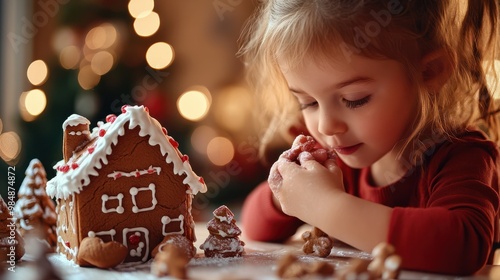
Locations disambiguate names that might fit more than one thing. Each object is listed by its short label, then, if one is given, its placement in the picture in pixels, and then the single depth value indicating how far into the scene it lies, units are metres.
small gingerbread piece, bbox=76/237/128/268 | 0.89
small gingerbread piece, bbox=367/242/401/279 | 0.78
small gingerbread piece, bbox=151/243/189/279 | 0.80
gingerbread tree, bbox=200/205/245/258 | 1.01
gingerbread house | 0.93
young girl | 0.94
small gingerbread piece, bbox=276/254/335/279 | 0.79
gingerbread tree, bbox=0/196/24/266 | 0.94
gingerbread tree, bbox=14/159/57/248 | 1.05
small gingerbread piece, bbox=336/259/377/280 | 0.75
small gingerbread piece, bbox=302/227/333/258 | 1.04
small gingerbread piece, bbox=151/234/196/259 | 0.94
